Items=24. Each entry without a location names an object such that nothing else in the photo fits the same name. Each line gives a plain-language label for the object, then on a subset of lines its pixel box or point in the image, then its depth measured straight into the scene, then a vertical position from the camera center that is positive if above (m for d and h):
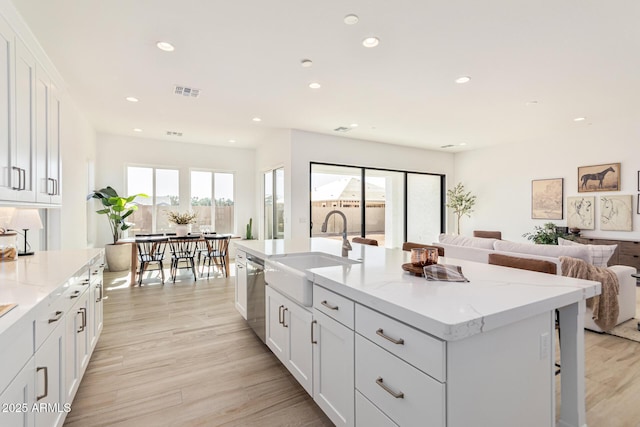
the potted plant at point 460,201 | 7.86 +0.32
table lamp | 2.53 -0.07
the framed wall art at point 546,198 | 6.28 +0.33
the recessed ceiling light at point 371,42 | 2.78 +1.62
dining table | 5.11 -0.50
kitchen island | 1.07 -0.57
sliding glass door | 6.49 +0.28
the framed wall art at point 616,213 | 5.32 +0.01
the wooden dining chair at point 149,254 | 5.16 -0.72
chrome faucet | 2.42 -0.25
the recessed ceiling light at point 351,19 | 2.45 +1.62
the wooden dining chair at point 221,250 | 5.69 -0.71
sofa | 3.06 -0.47
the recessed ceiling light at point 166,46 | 2.85 +1.62
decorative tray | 1.70 -0.33
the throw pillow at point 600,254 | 3.04 -0.41
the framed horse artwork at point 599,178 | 5.49 +0.69
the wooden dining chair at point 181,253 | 5.44 -0.75
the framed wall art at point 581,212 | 5.77 +0.03
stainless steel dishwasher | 2.69 -0.79
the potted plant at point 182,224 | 5.69 -0.22
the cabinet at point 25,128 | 1.96 +0.65
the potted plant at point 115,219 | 5.92 -0.13
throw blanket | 2.88 -0.77
